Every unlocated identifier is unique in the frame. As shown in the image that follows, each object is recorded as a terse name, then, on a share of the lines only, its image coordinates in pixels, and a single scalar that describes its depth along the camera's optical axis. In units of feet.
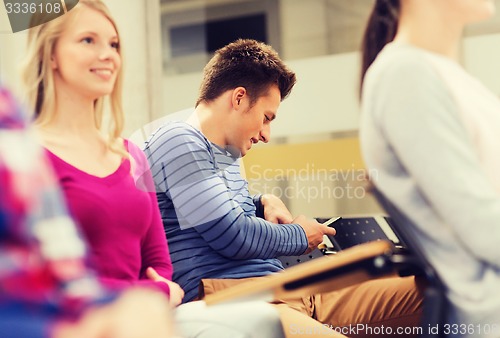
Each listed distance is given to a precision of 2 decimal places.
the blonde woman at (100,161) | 9.03
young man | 10.04
